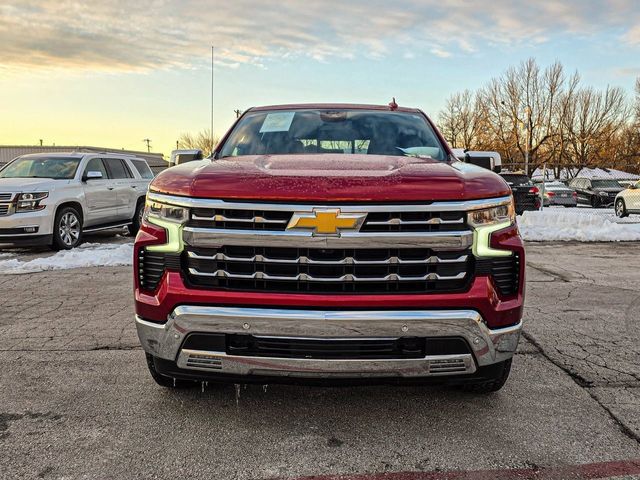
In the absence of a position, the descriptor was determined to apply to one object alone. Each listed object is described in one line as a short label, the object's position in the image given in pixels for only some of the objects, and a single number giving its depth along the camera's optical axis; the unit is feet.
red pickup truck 8.58
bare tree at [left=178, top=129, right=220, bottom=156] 237.45
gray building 178.09
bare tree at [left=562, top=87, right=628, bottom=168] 171.83
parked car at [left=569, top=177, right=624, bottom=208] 90.28
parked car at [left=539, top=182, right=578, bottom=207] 94.02
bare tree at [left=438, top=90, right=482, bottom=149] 199.31
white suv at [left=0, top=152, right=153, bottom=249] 31.83
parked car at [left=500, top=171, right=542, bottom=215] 53.42
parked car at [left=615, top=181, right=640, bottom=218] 64.03
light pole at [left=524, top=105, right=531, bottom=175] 161.38
